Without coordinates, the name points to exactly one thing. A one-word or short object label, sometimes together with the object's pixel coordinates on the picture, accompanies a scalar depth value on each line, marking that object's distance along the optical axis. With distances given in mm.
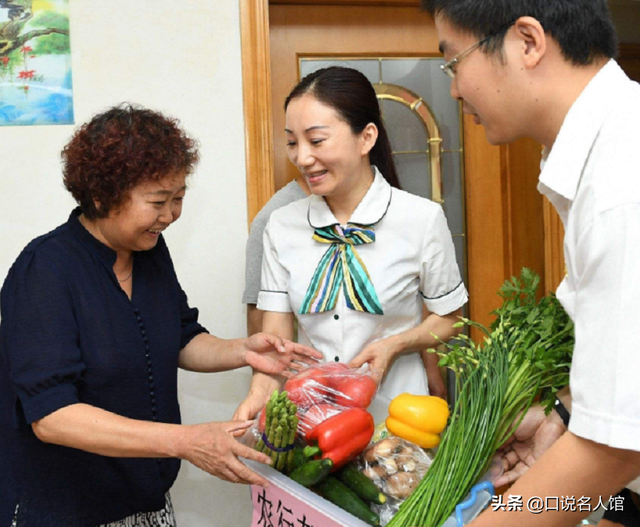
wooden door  2566
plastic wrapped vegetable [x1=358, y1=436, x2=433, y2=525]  1049
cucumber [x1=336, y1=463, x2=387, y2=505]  1035
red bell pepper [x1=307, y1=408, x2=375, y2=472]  1054
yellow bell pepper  1105
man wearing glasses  706
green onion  1008
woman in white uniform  1604
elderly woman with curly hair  1250
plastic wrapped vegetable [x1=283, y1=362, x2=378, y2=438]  1134
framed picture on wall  2320
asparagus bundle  1078
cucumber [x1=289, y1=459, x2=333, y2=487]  1025
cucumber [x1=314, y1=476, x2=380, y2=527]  1007
